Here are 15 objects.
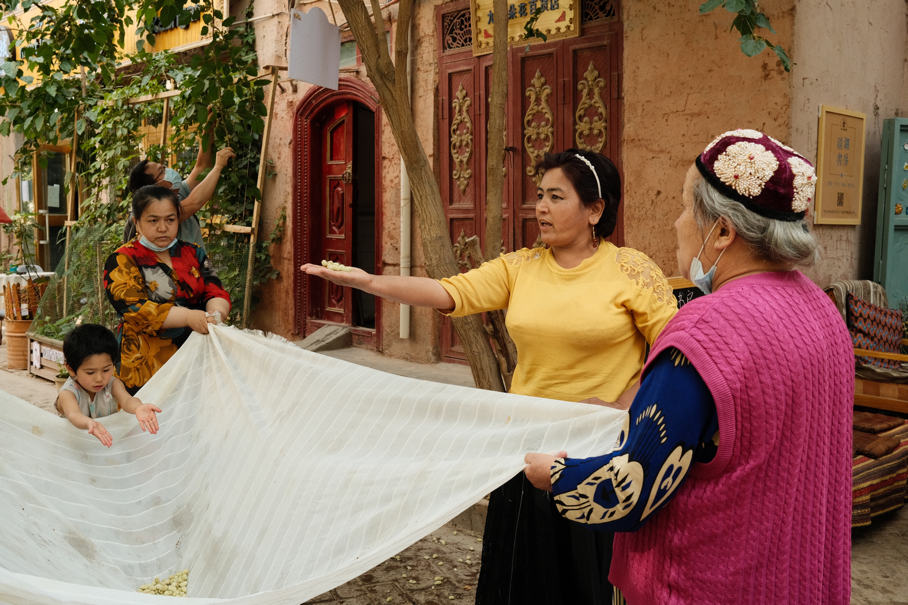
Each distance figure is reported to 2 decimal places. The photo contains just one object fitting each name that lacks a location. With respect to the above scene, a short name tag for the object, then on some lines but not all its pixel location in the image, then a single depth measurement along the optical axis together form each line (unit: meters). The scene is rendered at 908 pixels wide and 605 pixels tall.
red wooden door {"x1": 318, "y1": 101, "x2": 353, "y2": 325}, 7.86
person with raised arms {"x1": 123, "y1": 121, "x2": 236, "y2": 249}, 4.03
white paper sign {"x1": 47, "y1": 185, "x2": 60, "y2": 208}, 13.65
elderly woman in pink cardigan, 1.23
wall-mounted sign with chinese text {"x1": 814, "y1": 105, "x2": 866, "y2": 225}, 4.65
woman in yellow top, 2.18
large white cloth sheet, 1.81
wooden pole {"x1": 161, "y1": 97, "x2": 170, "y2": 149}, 7.42
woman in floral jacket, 3.05
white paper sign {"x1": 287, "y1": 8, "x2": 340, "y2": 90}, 4.52
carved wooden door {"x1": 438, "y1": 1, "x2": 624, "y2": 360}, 5.59
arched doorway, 7.85
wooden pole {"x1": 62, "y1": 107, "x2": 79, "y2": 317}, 7.94
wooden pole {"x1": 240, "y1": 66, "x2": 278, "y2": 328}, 7.31
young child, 2.80
